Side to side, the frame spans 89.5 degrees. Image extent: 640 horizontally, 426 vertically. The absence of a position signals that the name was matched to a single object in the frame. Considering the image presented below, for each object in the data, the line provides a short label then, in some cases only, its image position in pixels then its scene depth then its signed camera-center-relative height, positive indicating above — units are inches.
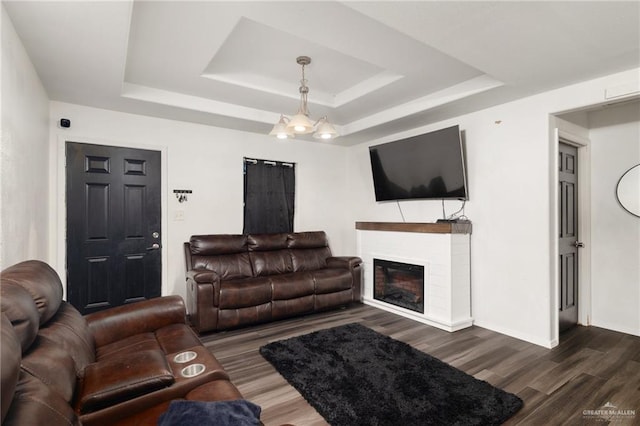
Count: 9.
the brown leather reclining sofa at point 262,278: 132.0 -30.2
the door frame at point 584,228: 141.6 -7.3
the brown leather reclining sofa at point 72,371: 37.2 -25.6
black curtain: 178.3 +9.6
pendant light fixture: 107.5 +30.1
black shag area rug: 77.9 -48.7
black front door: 135.1 -5.2
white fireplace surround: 137.5 -24.1
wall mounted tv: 142.6 +22.0
